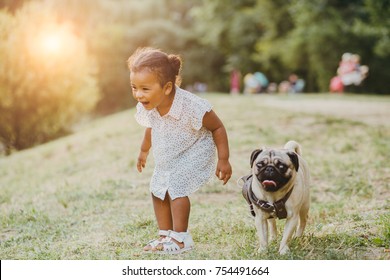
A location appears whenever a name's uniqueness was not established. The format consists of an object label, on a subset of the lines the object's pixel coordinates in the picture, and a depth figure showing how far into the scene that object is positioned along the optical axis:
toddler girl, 3.69
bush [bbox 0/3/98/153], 13.08
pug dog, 3.31
